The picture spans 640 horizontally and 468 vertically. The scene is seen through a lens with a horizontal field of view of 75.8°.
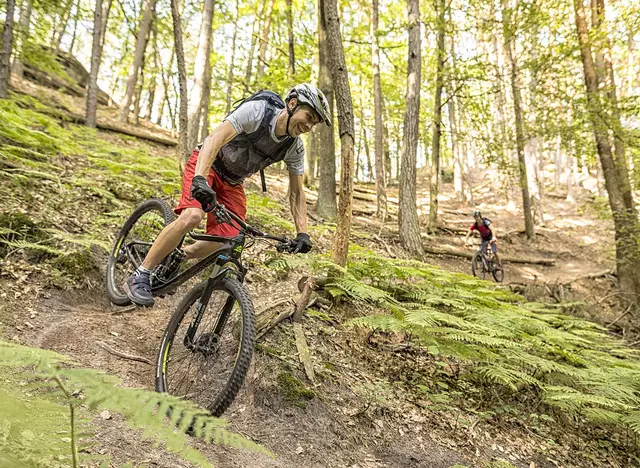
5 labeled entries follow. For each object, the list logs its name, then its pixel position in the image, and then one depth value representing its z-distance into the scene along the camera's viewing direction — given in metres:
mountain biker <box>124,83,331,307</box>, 3.46
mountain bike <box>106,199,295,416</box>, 3.45
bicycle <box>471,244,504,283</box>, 12.89
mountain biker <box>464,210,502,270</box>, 12.97
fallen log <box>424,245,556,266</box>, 13.65
